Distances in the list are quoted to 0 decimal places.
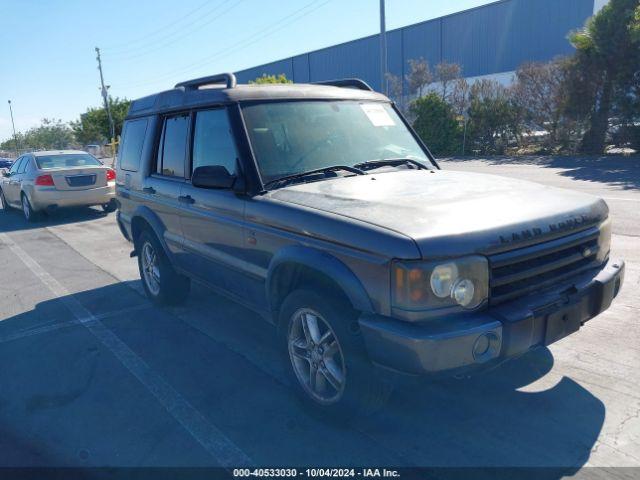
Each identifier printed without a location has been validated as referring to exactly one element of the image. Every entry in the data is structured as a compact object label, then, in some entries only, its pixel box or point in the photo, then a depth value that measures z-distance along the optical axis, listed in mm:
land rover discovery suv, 2629
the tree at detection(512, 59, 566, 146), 19266
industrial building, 35312
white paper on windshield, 4438
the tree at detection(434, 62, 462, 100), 25650
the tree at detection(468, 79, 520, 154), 21000
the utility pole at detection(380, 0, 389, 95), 22734
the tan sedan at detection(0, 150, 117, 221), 11609
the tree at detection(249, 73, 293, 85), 25395
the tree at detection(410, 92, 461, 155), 22938
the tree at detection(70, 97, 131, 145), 45000
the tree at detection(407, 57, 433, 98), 28870
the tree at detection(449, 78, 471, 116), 23178
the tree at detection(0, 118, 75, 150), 72938
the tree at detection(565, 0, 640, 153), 17094
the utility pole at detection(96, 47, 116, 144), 41731
